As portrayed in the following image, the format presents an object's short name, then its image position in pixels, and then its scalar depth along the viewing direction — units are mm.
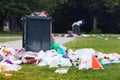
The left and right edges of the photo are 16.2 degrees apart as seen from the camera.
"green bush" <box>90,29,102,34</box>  58344
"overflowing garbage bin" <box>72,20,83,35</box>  42400
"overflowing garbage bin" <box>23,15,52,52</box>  13945
